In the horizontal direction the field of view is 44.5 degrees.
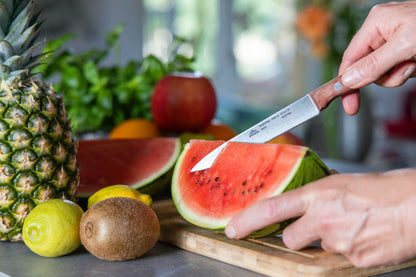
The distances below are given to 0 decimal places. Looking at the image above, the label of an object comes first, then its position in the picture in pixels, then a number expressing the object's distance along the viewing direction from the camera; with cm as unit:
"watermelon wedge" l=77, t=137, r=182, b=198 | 162
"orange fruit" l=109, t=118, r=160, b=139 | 195
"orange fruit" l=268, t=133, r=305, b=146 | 190
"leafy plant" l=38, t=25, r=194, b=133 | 213
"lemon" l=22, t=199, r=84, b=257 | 107
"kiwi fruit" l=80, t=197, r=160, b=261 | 101
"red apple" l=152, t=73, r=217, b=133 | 189
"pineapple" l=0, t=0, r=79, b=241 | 117
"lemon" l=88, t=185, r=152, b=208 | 123
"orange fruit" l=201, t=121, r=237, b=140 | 193
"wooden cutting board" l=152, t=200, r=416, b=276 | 93
